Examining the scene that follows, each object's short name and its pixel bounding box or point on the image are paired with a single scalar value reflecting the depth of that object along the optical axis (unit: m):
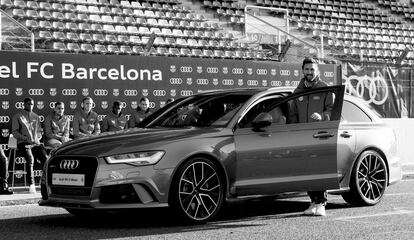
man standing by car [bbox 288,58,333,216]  8.93
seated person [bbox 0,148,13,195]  12.45
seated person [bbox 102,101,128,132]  14.37
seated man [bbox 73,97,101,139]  14.01
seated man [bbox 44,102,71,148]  13.62
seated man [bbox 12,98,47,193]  13.11
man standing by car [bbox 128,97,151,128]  14.48
